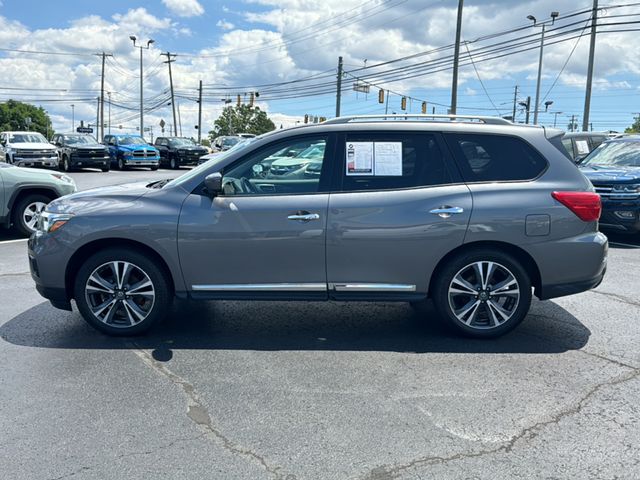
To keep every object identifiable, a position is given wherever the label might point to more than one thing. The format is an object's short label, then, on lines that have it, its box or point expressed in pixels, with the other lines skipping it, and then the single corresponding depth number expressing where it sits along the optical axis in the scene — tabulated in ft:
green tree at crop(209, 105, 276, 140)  307.58
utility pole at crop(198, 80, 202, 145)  203.06
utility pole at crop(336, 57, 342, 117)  132.37
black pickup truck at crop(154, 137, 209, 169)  101.30
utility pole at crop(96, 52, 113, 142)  196.50
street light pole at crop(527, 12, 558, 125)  104.94
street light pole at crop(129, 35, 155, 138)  165.09
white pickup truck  79.15
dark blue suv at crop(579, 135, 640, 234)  31.37
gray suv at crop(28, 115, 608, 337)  15.78
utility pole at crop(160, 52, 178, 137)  182.98
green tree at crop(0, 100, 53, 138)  387.34
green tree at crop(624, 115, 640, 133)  255.37
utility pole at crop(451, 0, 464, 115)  80.07
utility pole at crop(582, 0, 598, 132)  84.17
